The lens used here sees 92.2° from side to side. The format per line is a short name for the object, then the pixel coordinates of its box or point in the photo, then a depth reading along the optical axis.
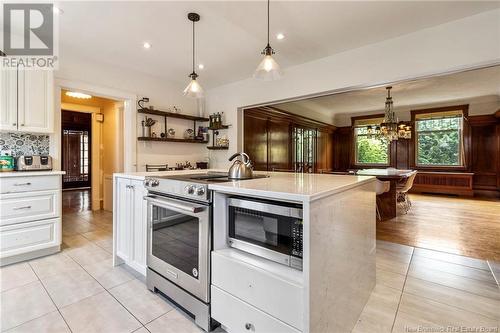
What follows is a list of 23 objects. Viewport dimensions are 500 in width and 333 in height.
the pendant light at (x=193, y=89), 2.50
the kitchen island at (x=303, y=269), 1.18
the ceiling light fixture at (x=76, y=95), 4.59
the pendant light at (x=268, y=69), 2.00
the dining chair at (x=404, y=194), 4.78
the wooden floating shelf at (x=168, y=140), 3.95
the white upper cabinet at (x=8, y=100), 2.58
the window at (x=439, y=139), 7.09
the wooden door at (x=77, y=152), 8.27
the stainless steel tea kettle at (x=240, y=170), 1.93
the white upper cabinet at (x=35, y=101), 2.71
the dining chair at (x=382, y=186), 4.19
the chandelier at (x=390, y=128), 5.35
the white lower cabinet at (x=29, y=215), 2.51
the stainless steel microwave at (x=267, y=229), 1.30
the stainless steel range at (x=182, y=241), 1.59
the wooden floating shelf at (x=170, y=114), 3.97
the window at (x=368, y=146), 8.18
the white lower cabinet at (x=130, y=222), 2.17
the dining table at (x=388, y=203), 4.46
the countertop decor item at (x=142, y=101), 3.99
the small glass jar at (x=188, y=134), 4.64
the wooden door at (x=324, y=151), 7.61
